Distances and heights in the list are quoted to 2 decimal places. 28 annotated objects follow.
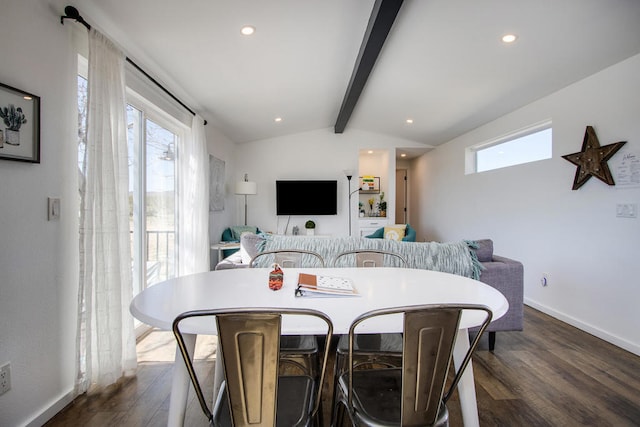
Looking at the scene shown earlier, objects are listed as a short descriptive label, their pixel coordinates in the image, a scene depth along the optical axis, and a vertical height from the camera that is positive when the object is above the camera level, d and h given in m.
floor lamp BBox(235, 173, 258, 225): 4.94 +0.45
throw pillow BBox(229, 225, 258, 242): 4.83 -0.24
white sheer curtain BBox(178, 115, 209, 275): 3.35 +0.14
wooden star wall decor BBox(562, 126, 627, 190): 2.44 +0.49
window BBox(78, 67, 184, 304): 2.55 +0.24
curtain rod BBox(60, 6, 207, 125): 1.59 +1.08
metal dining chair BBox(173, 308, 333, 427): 0.79 -0.39
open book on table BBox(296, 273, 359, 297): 1.20 -0.30
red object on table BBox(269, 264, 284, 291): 1.29 -0.28
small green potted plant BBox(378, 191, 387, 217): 5.97 +0.18
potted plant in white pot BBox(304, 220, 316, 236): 5.64 -0.22
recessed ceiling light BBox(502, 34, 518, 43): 2.31 +1.38
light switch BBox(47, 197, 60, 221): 1.52 +0.04
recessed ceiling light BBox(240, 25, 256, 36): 2.20 +1.39
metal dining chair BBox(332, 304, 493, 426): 0.83 -0.45
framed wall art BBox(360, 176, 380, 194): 6.05 +0.62
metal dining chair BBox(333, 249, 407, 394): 1.30 -0.65
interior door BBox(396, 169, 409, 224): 7.36 +0.47
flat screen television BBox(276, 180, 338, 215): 5.58 +0.34
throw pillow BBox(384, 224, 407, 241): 4.21 -0.24
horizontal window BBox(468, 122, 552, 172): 3.21 +0.83
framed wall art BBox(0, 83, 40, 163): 1.30 +0.41
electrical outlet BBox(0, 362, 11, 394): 1.29 -0.71
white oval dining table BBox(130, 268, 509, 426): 0.96 -0.33
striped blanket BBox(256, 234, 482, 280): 2.26 -0.28
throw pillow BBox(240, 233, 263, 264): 2.60 -0.24
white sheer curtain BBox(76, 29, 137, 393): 1.69 -0.11
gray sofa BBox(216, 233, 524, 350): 2.24 -0.38
